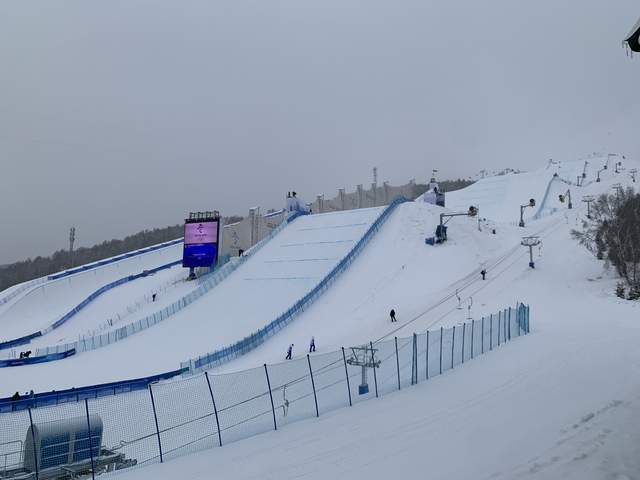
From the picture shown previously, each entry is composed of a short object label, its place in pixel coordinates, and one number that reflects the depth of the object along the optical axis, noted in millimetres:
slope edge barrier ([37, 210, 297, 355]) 32094
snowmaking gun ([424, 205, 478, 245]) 44875
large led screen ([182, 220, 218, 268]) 48469
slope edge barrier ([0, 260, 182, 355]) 37156
